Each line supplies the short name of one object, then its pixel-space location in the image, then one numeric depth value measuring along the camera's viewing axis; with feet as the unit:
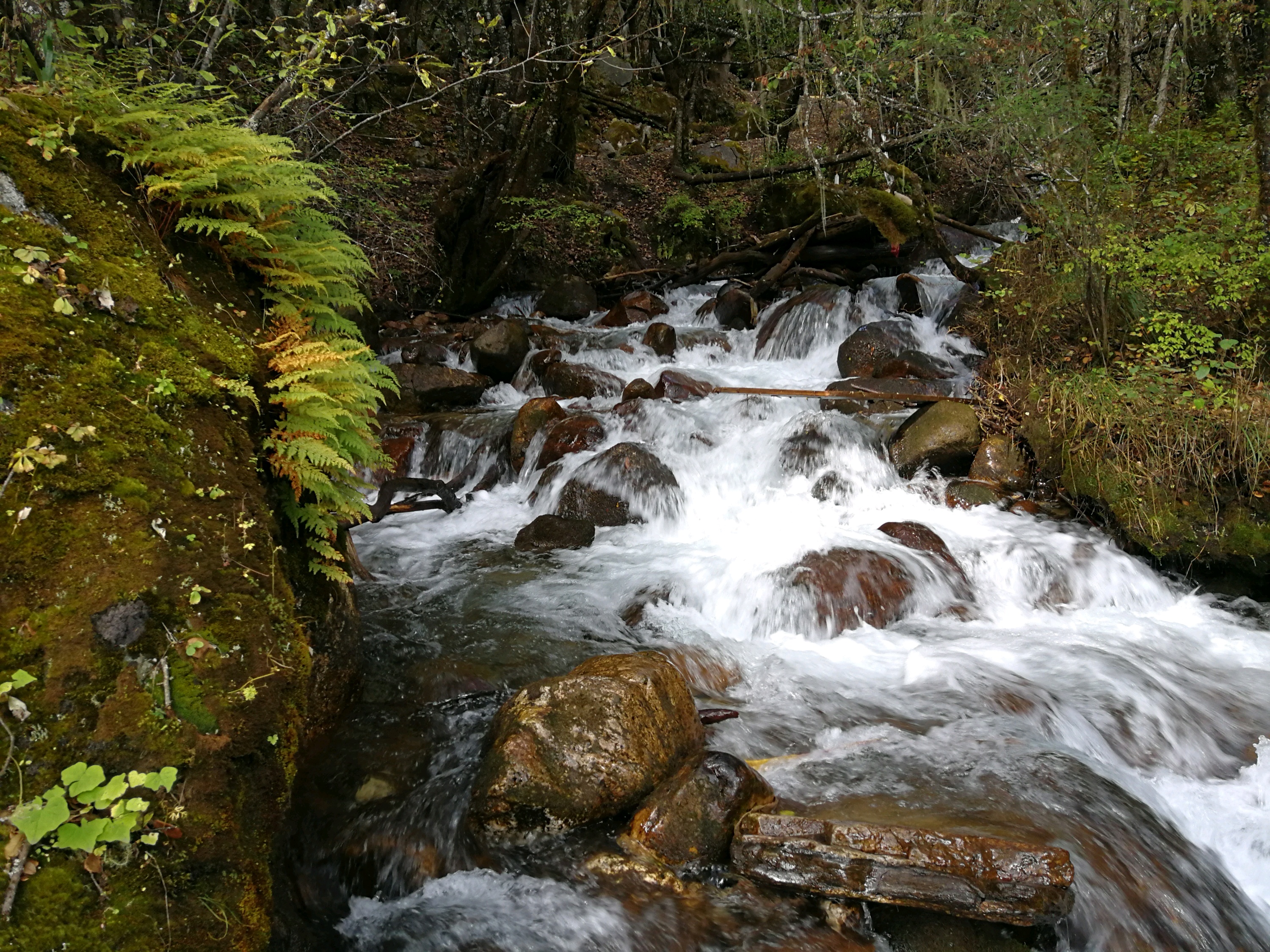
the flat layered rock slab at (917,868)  9.23
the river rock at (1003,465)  25.20
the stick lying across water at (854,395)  29.99
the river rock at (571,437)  29.32
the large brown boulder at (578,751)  11.25
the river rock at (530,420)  29.96
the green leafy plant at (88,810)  6.21
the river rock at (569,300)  47.19
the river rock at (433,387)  34.24
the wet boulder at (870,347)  35.09
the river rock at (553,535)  24.07
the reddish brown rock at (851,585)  19.30
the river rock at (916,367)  33.14
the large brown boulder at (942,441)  26.05
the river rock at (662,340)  40.78
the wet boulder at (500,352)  37.06
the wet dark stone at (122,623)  7.45
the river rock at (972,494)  24.84
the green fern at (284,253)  10.44
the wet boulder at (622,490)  26.30
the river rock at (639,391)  33.68
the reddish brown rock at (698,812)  10.57
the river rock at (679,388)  34.24
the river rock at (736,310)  43.88
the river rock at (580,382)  35.53
